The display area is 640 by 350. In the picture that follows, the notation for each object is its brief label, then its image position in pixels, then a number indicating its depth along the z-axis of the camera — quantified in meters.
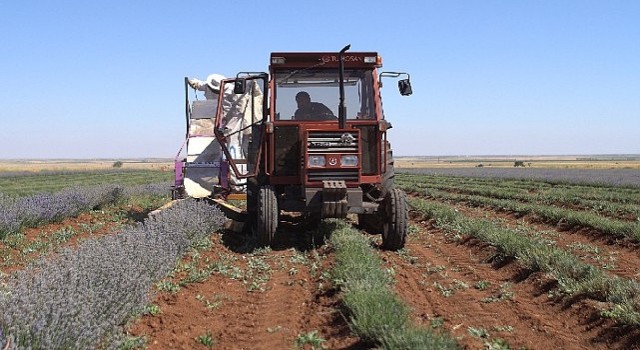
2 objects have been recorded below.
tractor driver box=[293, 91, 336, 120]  9.24
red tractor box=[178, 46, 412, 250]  8.69
